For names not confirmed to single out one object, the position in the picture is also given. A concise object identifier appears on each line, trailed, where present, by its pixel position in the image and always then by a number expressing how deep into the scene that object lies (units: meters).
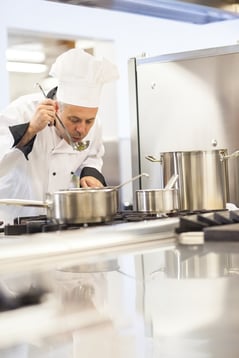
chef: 4.99
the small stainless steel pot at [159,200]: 3.91
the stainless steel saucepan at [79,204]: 3.56
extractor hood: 4.29
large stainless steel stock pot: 4.35
